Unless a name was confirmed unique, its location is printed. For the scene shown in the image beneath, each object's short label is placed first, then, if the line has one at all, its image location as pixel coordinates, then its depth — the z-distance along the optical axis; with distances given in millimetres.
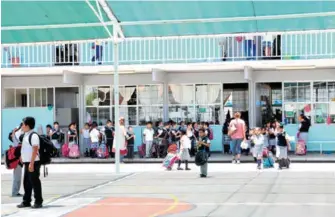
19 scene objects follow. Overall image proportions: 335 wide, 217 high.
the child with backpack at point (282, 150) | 18125
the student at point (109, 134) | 23391
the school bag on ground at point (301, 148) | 22450
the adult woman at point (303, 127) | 22828
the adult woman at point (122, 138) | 20438
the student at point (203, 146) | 16141
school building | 21312
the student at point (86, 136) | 24250
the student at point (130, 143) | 22562
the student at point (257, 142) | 18969
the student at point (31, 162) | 10643
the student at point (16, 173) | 12766
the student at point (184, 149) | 18297
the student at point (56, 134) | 23875
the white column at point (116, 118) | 17391
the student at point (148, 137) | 23000
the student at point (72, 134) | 24062
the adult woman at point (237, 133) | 20484
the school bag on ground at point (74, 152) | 23547
